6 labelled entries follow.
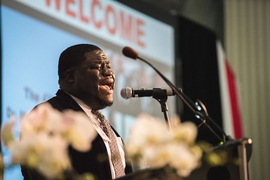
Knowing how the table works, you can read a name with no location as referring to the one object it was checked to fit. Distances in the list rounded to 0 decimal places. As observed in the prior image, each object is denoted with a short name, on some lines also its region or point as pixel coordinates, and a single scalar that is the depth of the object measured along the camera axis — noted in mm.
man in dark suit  4731
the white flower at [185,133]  1986
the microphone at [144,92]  4468
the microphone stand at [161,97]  4608
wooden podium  3376
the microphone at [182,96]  4507
